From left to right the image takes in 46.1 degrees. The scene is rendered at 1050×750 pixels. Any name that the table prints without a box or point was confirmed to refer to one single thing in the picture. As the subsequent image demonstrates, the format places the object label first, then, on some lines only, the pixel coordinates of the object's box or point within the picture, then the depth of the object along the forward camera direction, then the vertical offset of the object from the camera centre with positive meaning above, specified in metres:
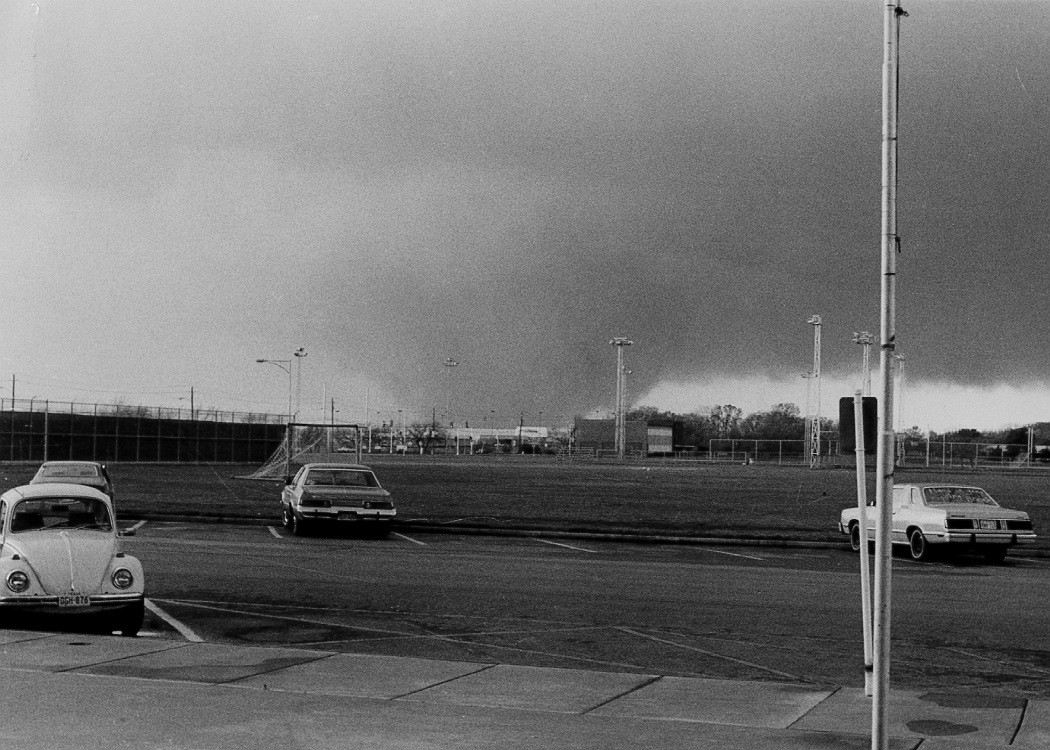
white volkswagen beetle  13.05 -1.44
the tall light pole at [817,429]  73.56 +1.82
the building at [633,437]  142.90 +1.34
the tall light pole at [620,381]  102.81 +5.52
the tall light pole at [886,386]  6.96 +0.38
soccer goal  49.45 -0.59
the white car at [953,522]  22.42 -1.25
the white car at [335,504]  26.66 -1.34
